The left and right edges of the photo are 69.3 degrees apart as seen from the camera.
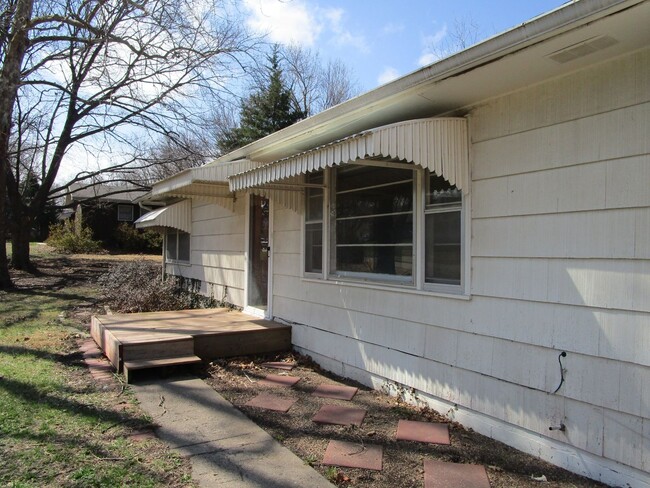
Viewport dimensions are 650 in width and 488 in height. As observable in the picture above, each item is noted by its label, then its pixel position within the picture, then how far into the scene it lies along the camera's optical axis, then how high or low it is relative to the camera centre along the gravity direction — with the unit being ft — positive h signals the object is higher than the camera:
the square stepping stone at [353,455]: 10.10 -4.75
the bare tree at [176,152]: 50.54 +10.94
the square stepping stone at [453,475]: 9.21 -4.74
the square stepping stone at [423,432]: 11.30 -4.70
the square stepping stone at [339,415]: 12.42 -4.72
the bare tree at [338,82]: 96.27 +33.00
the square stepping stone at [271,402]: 13.51 -4.72
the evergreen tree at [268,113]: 78.64 +22.12
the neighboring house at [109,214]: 92.32 +5.88
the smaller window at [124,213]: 98.53 +6.29
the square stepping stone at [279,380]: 15.71 -4.70
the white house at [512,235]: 8.77 +0.19
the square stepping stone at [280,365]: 17.54 -4.66
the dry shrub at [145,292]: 26.50 -3.01
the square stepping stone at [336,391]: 14.45 -4.72
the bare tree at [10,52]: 26.78 +12.53
